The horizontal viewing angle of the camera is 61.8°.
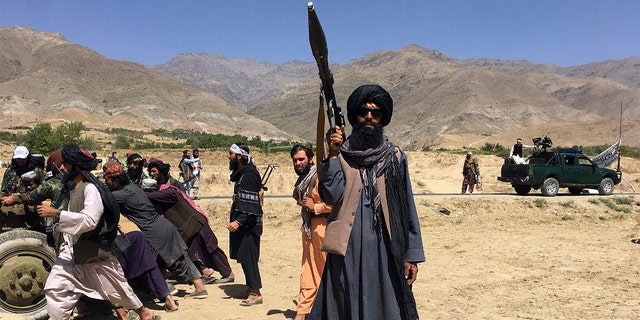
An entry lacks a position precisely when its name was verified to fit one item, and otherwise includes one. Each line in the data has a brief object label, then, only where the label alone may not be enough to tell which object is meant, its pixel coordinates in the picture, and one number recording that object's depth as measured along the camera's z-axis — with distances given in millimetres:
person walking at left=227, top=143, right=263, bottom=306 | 5840
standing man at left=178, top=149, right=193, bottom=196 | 15902
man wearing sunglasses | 3031
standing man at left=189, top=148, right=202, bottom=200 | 15922
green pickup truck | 17781
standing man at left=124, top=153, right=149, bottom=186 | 6629
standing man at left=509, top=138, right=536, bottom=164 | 18134
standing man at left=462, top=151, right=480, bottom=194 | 18641
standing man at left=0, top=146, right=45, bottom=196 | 6633
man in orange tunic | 4945
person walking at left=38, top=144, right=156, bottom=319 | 4254
